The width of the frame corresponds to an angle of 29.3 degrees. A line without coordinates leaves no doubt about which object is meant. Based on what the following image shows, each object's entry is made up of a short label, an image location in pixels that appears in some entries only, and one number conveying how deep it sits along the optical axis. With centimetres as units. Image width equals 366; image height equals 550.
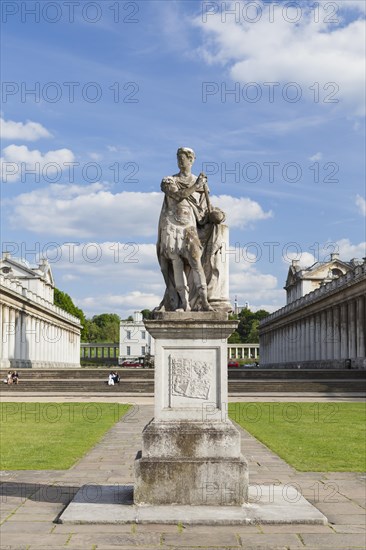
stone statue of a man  1027
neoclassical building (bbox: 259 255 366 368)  6712
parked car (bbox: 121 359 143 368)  10838
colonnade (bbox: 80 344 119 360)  17165
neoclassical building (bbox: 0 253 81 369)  7881
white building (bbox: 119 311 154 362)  15825
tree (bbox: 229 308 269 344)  19000
